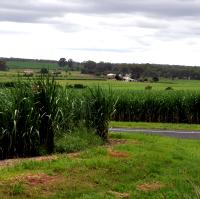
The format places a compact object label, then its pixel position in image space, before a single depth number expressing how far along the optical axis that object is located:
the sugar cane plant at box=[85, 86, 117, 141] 17.45
